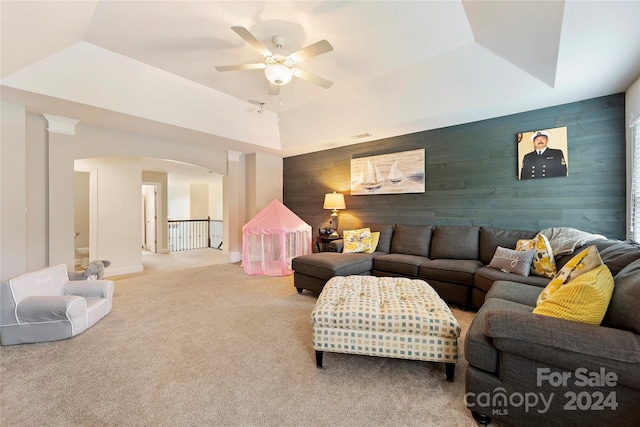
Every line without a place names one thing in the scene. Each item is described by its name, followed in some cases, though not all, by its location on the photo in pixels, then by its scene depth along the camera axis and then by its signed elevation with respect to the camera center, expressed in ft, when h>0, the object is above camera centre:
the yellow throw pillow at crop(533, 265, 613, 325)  4.57 -1.53
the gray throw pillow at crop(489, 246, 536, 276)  9.19 -1.75
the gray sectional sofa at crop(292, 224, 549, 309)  10.18 -2.10
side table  16.67 -1.65
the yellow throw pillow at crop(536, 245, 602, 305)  5.42 -1.21
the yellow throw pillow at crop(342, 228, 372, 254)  14.08 -1.44
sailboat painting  14.78 +2.37
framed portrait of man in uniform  10.83 +2.43
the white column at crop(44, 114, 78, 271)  12.01 +1.31
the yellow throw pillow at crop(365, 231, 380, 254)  14.16 -1.45
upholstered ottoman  6.01 -2.66
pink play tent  15.85 -1.62
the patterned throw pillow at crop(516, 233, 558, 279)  8.84 -1.58
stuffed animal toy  11.02 -2.33
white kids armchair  7.66 -2.78
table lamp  16.84 +0.79
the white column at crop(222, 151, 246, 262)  19.51 +0.71
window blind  8.73 +0.86
